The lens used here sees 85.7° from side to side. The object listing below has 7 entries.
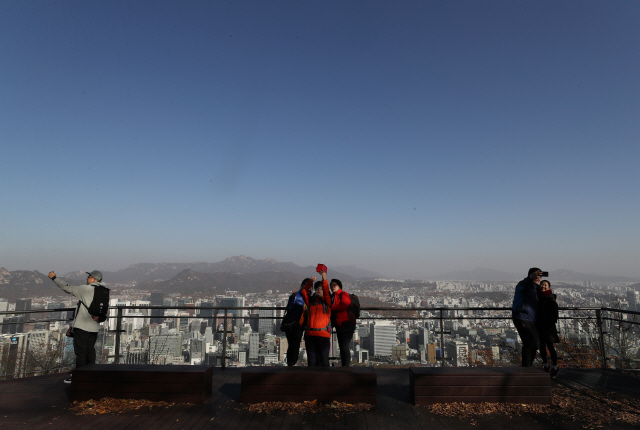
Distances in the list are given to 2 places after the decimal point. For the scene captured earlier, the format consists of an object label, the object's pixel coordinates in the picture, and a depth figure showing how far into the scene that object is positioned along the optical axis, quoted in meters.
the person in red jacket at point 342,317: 5.51
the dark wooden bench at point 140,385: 4.53
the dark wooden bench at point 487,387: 4.37
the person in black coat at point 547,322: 5.68
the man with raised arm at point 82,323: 5.48
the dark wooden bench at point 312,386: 4.38
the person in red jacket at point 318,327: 5.01
